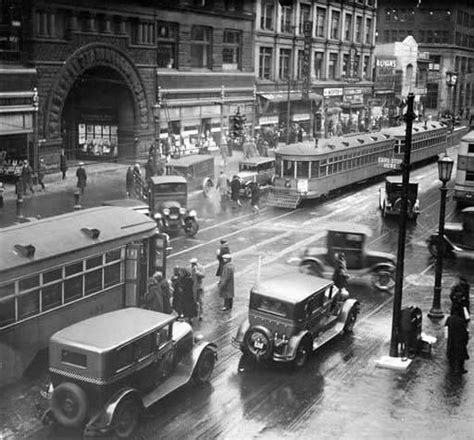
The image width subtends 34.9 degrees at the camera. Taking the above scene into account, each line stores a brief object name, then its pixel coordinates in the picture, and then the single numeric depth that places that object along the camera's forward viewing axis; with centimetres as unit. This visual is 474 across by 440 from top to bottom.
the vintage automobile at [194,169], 3416
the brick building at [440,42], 6156
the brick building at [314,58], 5778
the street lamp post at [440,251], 1809
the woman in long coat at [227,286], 1833
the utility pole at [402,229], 1530
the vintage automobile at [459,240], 2483
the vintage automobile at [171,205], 2703
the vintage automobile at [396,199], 3144
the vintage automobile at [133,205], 2444
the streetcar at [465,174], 3481
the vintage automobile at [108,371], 1127
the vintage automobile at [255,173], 3475
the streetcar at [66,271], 1312
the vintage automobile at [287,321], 1448
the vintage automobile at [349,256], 2141
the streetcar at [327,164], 3425
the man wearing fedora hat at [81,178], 3294
